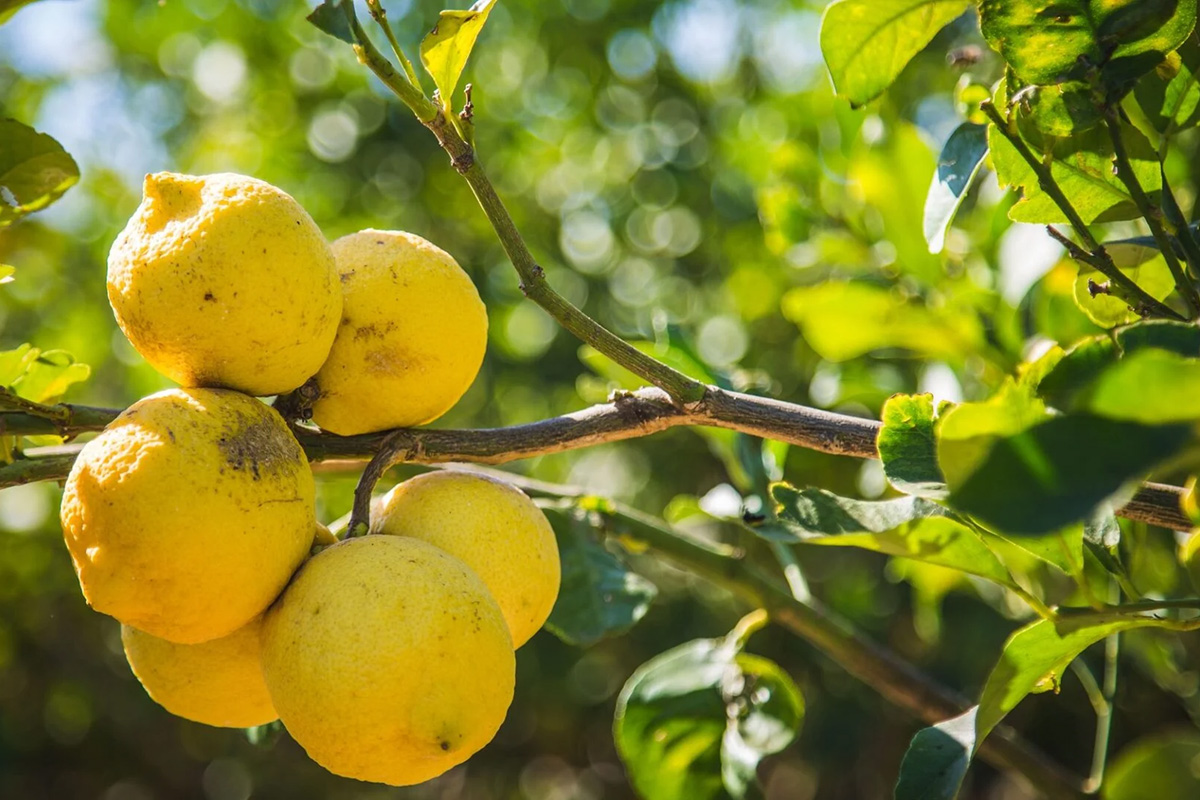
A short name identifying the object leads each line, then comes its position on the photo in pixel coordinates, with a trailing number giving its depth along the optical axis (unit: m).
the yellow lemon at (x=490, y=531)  0.77
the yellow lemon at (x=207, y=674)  0.76
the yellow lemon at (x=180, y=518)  0.64
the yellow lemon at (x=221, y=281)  0.69
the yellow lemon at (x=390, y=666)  0.64
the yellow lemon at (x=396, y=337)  0.80
